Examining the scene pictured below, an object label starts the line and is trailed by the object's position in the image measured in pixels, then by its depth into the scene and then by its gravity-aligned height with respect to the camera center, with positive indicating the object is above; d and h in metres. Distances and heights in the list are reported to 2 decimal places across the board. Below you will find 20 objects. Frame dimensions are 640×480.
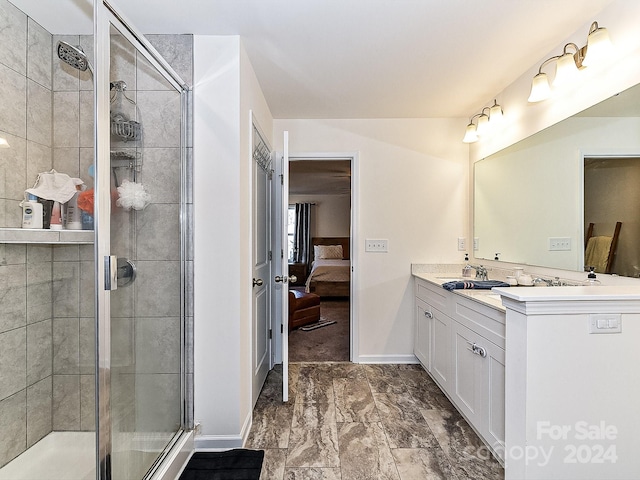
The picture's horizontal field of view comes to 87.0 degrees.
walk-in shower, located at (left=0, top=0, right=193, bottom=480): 1.44 -0.14
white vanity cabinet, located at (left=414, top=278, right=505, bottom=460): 1.72 -0.74
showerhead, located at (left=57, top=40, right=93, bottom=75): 1.52 +0.87
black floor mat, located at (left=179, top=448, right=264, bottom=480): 1.68 -1.19
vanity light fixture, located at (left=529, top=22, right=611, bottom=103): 1.62 +0.93
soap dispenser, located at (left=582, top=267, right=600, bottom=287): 1.77 -0.22
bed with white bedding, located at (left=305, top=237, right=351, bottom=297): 6.34 -0.81
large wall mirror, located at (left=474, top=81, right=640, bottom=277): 1.60 +0.29
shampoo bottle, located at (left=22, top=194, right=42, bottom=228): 1.66 +0.11
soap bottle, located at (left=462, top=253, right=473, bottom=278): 2.82 -0.29
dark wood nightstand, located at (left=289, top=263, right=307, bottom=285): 7.95 -0.79
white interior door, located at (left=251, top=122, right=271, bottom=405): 2.36 -0.33
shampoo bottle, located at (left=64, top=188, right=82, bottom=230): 1.61 +0.10
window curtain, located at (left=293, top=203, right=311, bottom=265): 8.48 +0.04
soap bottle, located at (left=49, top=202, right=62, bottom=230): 1.68 +0.09
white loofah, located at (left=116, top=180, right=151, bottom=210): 1.46 +0.18
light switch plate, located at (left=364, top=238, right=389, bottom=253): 3.24 -0.07
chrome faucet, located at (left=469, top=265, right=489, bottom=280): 2.72 -0.29
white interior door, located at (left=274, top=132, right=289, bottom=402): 2.35 -0.30
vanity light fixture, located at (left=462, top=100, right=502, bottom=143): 2.63 +0.95
